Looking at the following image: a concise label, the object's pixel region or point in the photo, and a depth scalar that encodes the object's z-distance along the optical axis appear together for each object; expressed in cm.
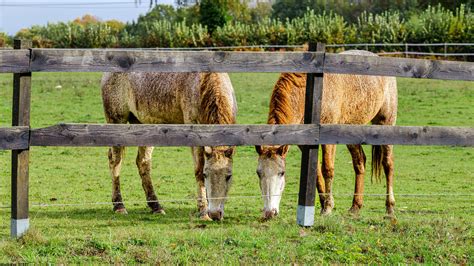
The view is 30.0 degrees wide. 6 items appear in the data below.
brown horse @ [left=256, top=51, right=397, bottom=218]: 935
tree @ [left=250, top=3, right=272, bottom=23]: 8244
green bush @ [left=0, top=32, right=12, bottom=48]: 4156
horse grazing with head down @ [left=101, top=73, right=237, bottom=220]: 951
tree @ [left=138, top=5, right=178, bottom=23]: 7048
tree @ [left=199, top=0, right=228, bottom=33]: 4903
